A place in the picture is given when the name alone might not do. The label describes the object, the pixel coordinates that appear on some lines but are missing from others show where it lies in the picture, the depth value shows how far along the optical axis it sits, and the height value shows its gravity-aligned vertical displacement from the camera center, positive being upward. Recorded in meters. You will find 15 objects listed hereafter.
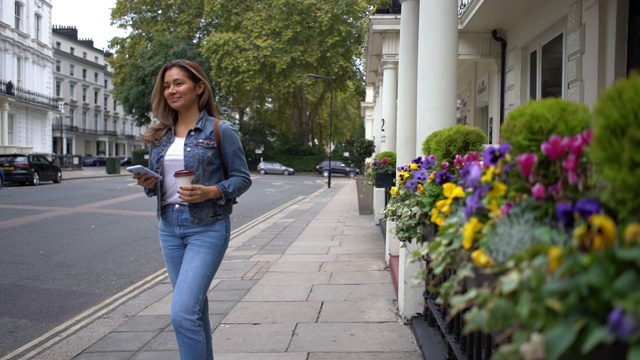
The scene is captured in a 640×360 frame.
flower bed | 1.15 -0.19
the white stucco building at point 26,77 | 39.66 +5.75
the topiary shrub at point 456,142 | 3.61 +0.12
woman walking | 3.00 -0.16
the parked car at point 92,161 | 66.19 -0.70
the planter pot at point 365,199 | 15.27 -1.05
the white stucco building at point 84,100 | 68.75 +7.10
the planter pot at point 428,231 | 3.06 -0.38
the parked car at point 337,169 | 48.84 -0.83
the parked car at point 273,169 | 49.16 -0.92
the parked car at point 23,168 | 25.47 -0.63
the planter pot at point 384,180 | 8.90 -0.33
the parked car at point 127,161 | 64.48 -0.66
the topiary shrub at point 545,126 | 1.70 +0.11
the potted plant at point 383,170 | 9.28 -0.18
